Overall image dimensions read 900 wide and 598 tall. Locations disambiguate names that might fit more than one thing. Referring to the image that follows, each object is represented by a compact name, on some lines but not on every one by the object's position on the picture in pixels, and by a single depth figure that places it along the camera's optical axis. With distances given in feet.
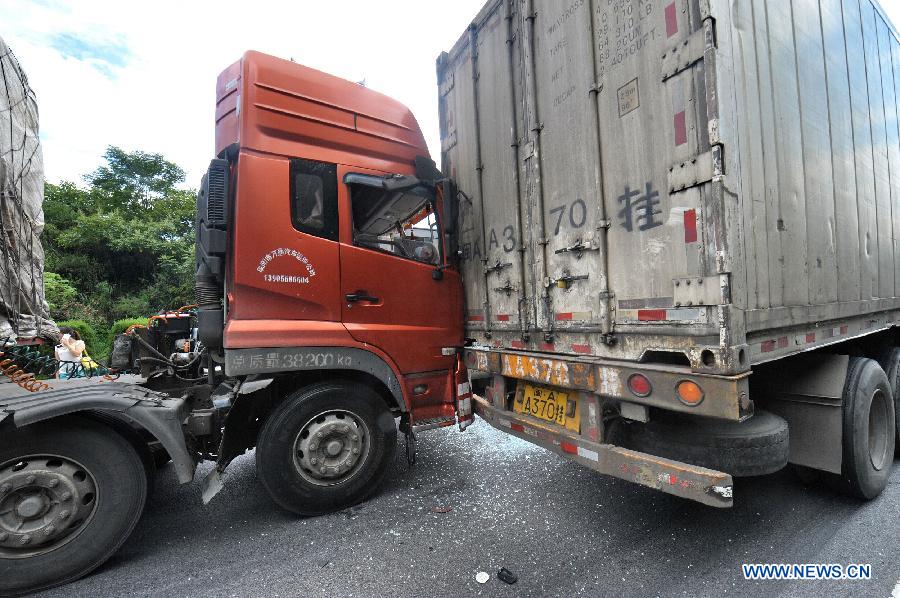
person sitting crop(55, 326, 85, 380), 13.97
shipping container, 6.77
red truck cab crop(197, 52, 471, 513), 9.80
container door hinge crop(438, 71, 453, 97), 13.37
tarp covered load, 9.80
